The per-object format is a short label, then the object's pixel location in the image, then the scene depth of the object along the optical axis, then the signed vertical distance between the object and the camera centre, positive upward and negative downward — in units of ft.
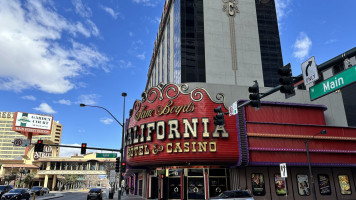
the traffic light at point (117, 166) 87.70 +1.15
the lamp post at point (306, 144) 84.46 +7.77
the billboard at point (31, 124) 240.94 +43.88
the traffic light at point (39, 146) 88.99 +8.32
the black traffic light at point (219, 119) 48.57 +9.10
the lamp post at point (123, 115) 84.66 +18.95
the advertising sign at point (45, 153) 289.04 +19.53
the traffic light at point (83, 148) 92.06 +7.78
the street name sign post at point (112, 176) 87.90 -1.98
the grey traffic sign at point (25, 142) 94.74 +10.31
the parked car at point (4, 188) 117.12 -7.93
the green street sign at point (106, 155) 98.24 +5.60
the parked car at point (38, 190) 162.25 -11.67
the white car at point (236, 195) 63.57 -6.26
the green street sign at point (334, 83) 28.96 +9.82
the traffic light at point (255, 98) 38.17 +10.14
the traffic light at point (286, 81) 31.73 +10.50
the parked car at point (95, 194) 108.17 -9.73
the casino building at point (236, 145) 87.20 +8.10
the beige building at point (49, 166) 286.66 +5.09
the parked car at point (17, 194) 97.41 -8.81
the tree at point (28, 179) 270.26 -8.18
